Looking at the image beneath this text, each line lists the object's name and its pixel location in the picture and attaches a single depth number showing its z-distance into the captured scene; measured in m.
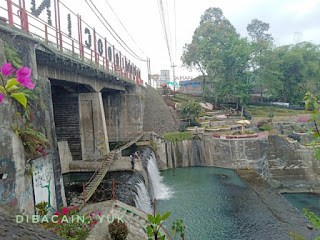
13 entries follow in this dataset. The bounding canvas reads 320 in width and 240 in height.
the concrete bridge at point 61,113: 8.33
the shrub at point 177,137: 28.55
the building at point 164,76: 99.19
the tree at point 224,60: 38.28
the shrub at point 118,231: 9.03
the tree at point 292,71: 40.91
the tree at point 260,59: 41.53
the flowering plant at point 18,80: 2.38
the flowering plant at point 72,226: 8.41
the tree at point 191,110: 33.96
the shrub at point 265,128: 32.44
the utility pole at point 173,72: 64.19
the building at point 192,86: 59.56
